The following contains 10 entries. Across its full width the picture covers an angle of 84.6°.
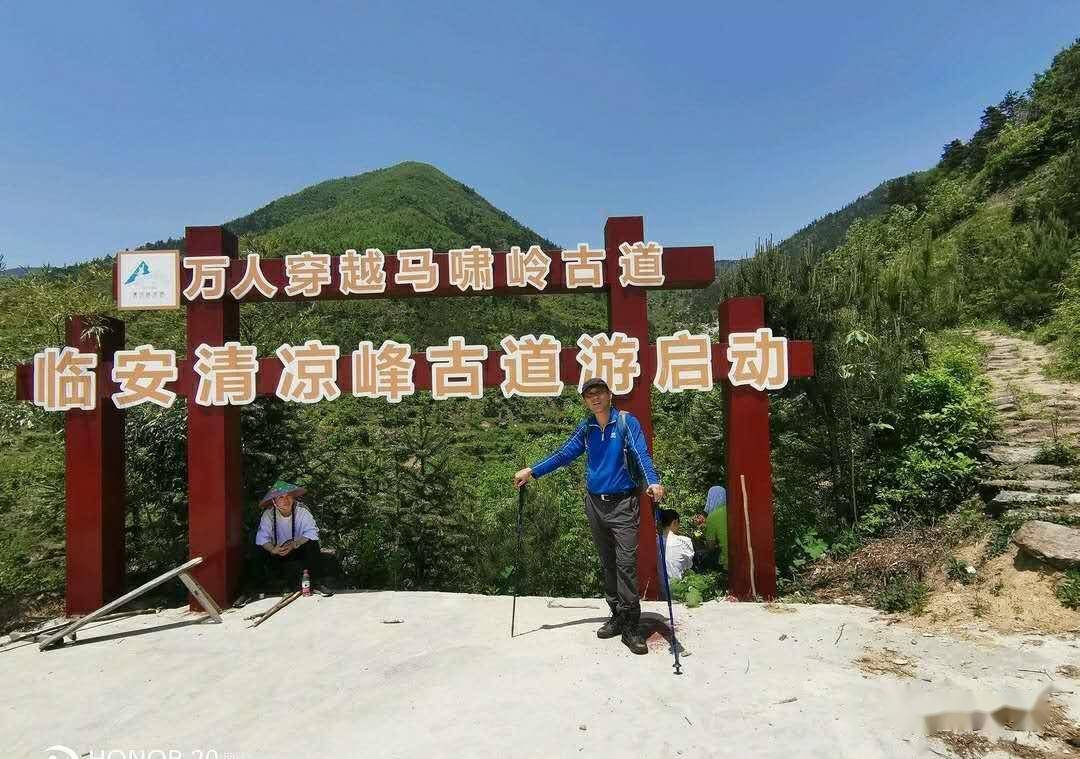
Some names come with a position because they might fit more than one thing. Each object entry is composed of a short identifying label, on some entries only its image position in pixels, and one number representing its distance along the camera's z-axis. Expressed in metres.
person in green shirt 6.52
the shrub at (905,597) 5.02
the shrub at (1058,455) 6.27
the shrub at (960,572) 5.14
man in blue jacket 4.34
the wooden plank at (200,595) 5.61
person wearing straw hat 6.14
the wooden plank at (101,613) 5.01
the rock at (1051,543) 4.68
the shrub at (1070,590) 4.43
